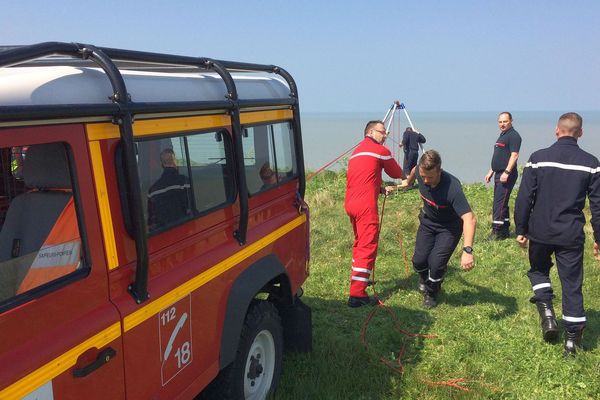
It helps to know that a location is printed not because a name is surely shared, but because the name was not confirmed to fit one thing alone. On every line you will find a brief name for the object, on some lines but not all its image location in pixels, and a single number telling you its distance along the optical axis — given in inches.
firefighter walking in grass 172.7
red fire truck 76.7
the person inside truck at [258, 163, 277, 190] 153.3
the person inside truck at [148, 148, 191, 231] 103.6
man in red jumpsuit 224.4
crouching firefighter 201.3
